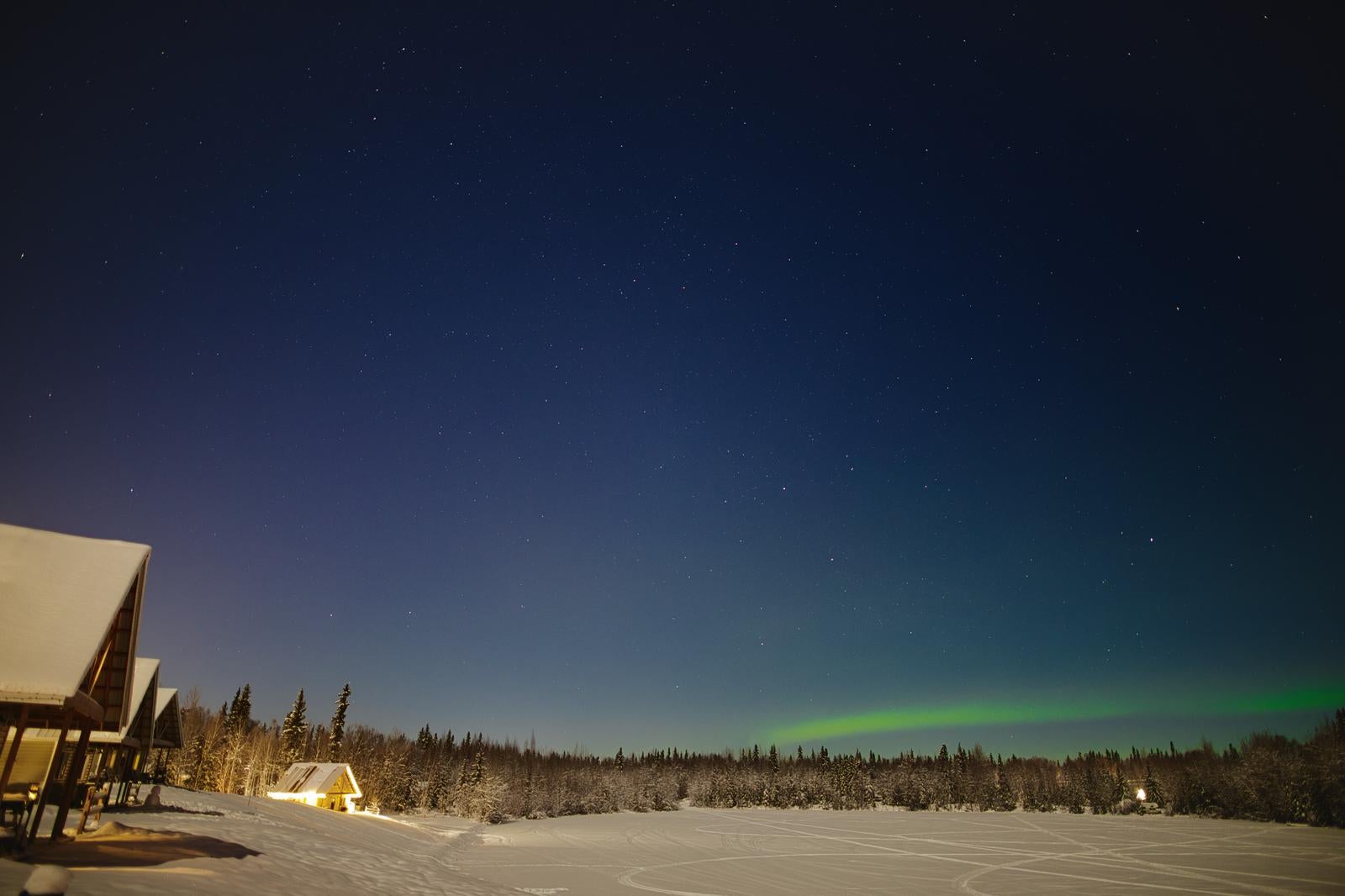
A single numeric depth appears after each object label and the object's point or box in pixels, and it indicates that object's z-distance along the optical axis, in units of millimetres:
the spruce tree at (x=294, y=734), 87312
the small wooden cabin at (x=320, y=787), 55469
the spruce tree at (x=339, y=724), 94375
